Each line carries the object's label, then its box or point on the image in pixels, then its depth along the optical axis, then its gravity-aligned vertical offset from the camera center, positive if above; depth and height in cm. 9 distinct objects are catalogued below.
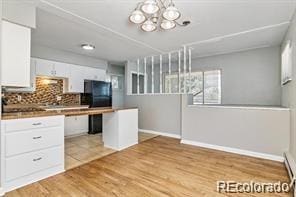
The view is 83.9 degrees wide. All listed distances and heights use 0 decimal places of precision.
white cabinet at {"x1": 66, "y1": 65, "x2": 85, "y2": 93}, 462 +53
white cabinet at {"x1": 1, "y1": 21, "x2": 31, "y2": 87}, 206 +56
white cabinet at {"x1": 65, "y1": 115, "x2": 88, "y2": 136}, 442 -77
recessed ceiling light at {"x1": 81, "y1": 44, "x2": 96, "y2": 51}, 401 +127
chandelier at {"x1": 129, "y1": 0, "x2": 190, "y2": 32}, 185 +103
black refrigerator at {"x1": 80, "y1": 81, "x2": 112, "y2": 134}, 486 +0
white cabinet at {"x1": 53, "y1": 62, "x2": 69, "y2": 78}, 432 +75
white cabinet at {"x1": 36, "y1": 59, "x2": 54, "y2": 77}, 400 +75
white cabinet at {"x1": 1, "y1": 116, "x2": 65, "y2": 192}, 196 -69
